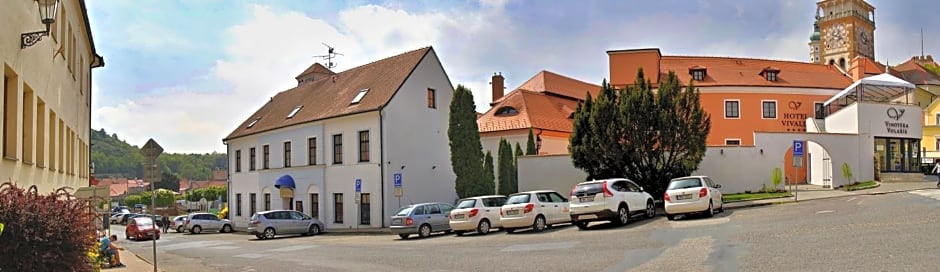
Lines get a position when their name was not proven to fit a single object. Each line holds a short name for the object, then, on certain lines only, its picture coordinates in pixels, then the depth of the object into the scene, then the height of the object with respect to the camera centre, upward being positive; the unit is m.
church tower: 116.56 +19.19
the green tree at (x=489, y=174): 41.12 -0.46
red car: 45.72 -3.40
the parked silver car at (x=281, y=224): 37.92 -2.70
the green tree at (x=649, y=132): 30.72 +1.17
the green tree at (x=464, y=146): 40.22 +0.95
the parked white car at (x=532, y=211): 26.94 -1.57
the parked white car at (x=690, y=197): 25.14 -1.06
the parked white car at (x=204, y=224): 51.97 -3.57
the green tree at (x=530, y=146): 44.94 +1.02
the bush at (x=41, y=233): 9.18 -0.75
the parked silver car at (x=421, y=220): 30.52 -2.07
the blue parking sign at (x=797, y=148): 29.56 +0.49
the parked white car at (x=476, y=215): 28.66 -1.79
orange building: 50.34 +3.89
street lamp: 13.02 +2.22
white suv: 24.94 -1.18
